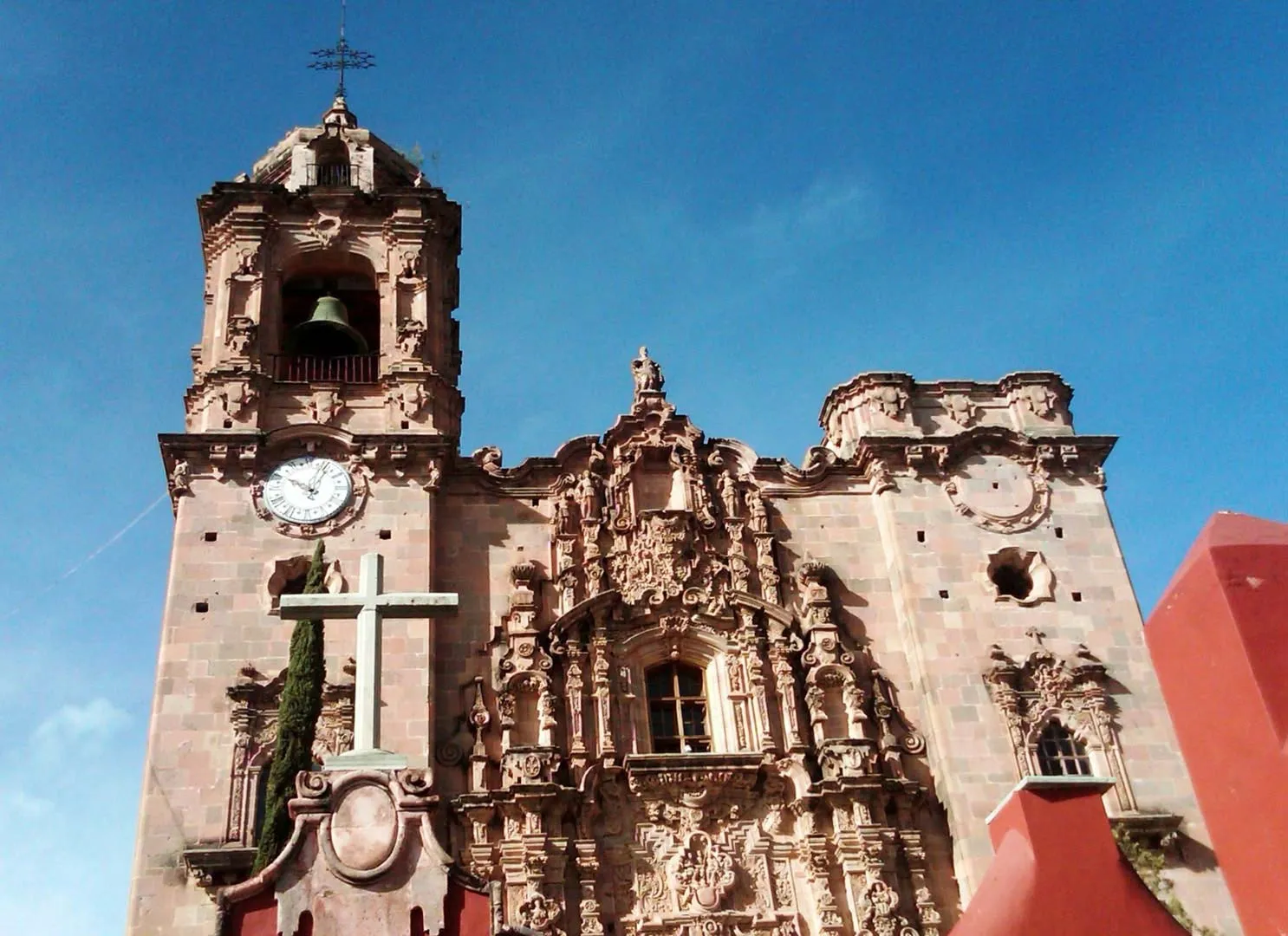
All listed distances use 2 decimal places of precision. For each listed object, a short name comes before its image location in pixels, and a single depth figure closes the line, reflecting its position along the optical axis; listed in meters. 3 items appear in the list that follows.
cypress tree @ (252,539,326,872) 17.98
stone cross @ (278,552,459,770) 12.66
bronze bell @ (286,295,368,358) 24.06
